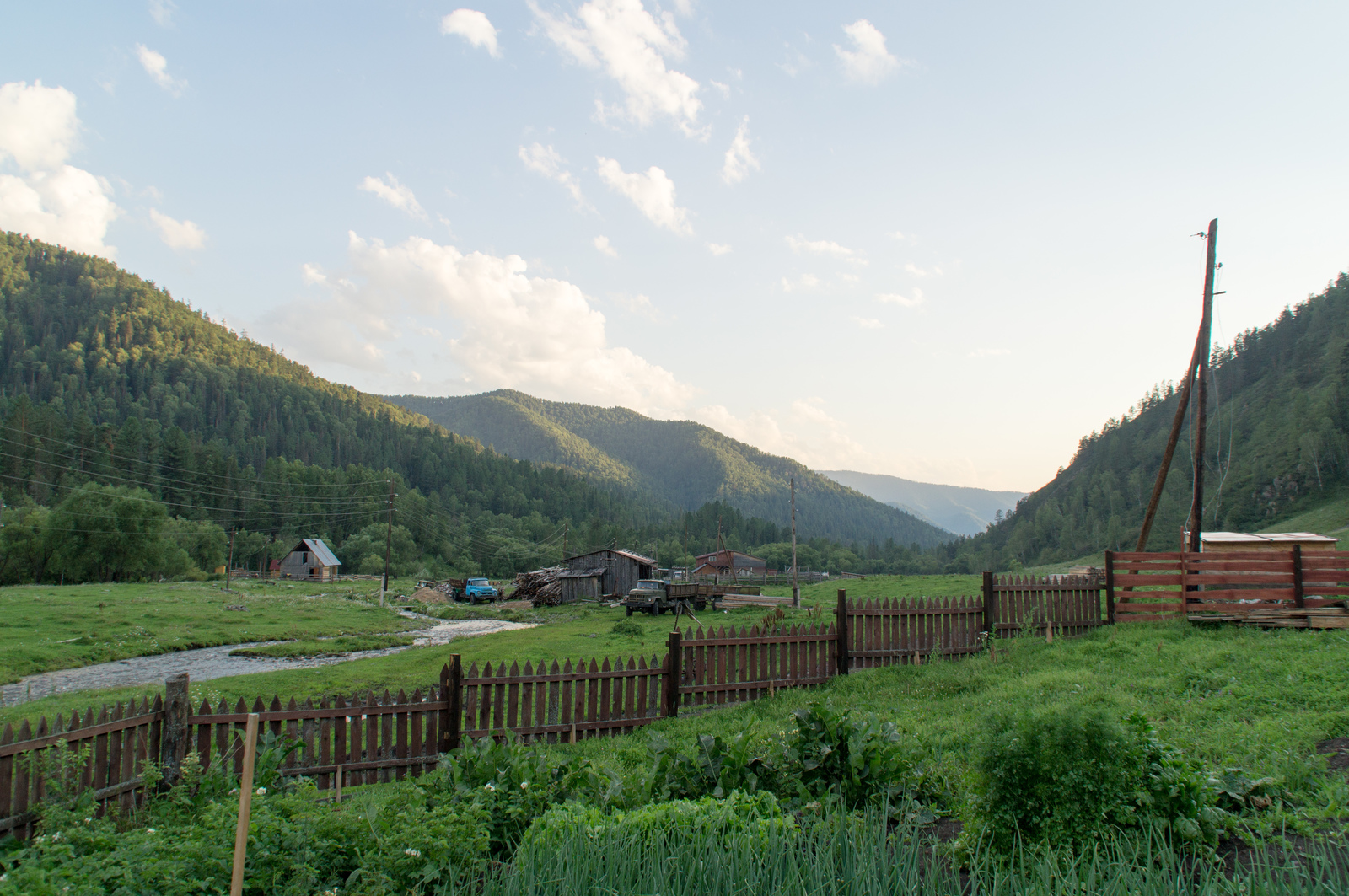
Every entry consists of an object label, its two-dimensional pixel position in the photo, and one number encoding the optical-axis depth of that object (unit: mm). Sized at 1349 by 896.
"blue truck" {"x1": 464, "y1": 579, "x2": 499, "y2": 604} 60844
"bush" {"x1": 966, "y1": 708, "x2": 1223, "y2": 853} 3715
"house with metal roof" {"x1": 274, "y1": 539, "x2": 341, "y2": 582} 80938
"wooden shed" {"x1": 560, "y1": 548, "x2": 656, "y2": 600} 57562
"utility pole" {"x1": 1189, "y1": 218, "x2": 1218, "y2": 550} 17500
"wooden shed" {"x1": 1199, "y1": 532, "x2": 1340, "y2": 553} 21334
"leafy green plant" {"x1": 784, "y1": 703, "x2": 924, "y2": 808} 5062
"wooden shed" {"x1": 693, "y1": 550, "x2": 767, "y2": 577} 76438
